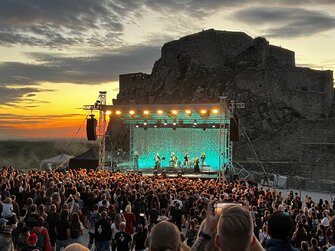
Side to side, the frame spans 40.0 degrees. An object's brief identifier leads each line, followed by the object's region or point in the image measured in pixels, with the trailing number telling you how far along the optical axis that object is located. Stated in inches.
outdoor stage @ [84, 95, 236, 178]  1115.9
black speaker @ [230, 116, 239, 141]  977.9
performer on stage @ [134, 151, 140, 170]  1379.2
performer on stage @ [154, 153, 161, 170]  1286.7
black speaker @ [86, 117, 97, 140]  1058.1
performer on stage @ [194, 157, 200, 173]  1219.2
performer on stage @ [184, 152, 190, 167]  1345.7
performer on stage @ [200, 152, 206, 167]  1385.3
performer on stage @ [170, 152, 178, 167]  1347.2
